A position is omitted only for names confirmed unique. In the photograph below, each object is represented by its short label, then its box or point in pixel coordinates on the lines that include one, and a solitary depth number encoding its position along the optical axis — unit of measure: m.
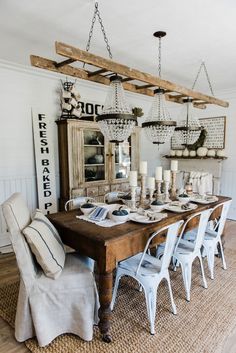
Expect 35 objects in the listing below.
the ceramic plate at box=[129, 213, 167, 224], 2.11
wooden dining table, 1.75
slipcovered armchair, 1.72
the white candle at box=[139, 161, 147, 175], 2.80
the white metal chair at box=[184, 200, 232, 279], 2.73
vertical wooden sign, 3.66
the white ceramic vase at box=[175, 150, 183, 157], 5.46
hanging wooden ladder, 1.75
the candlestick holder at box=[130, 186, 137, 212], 2.59
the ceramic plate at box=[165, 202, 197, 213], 2.49
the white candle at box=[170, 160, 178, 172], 3.16
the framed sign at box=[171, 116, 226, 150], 4.98
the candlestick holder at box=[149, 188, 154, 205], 2.90
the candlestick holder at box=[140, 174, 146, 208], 2.82
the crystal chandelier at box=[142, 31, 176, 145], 2.72
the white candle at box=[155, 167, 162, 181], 3.02
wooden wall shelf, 4.90
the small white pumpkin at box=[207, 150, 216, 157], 4.97
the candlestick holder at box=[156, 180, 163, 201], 3.01
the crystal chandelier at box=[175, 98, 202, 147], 3.22
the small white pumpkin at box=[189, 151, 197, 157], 5.24
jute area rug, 1.76
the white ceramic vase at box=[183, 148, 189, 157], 5.36
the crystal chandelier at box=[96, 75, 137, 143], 2.23
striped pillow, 1.71
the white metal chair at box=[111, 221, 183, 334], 1.92
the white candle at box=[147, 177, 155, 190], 2.87
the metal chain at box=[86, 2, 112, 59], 2.03
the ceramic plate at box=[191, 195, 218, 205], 2.90
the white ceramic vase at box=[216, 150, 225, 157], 4.88
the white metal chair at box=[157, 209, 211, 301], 2.32
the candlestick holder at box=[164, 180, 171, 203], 2.88
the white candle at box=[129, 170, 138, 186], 2.63
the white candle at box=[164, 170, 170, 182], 3.04
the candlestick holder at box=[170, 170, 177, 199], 3.21
